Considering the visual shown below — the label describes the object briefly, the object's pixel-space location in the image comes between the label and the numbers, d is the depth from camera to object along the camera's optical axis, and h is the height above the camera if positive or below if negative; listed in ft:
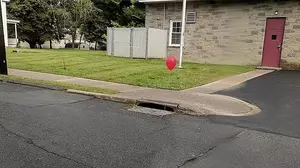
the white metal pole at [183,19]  45.70 +3.86
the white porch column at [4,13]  92.12 +7.88
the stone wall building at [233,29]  51.21 +3.29
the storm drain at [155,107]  22.62 -5.00
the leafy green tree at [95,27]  120.37 +6.06
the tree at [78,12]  118.01 +11.67
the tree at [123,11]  104.47 +11.59
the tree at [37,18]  113.19 +8.30
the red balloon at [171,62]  37.73 -2.15
